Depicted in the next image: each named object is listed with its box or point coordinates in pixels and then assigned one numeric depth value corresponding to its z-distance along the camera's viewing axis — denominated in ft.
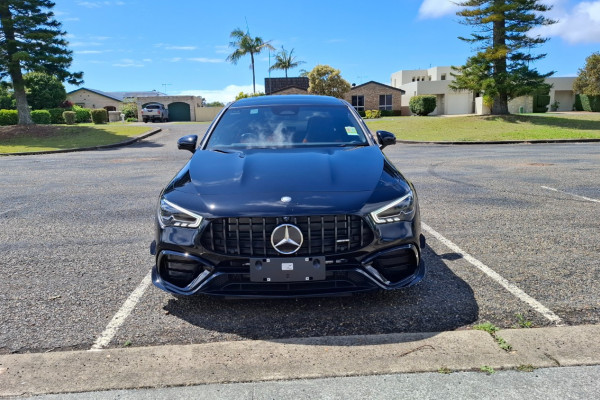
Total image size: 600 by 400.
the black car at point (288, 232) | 9.76
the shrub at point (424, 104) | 152.25
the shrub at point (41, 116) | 122.21
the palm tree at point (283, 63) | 203.21
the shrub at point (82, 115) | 139.64
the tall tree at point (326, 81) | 143.02
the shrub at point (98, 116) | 120.78
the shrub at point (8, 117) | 101.96
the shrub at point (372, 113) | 150.61
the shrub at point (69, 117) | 116.47
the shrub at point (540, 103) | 159.33
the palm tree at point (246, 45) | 163.02
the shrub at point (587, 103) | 153.99
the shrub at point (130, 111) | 172.35
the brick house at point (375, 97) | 168.25
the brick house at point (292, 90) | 160.70
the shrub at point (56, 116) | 135.85
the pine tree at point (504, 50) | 79.61
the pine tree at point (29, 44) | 71.67
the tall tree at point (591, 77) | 146.51
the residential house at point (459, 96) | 171.22
